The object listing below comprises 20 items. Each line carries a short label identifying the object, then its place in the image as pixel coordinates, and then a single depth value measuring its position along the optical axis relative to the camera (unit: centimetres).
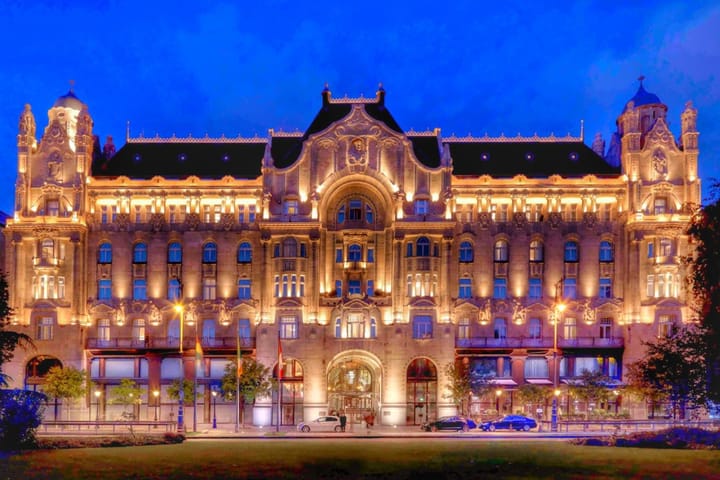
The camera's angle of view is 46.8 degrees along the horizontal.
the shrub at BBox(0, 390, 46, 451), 5175
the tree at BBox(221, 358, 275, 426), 8150
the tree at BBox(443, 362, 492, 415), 8350
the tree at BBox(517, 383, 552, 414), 8331
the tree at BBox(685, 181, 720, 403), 5038
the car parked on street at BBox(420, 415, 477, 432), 7438
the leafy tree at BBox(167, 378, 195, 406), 8262
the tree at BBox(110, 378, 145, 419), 8329
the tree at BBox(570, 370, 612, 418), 8250
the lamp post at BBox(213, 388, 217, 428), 8088
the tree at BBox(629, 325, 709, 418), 5412
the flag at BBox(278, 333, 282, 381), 7590
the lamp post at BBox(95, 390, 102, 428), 8706
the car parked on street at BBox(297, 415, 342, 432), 7662
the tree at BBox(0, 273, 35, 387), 5625
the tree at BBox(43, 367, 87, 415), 8250
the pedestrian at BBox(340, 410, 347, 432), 7550
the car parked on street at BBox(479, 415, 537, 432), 7406
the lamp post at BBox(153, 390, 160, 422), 8744
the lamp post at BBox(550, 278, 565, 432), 7319
